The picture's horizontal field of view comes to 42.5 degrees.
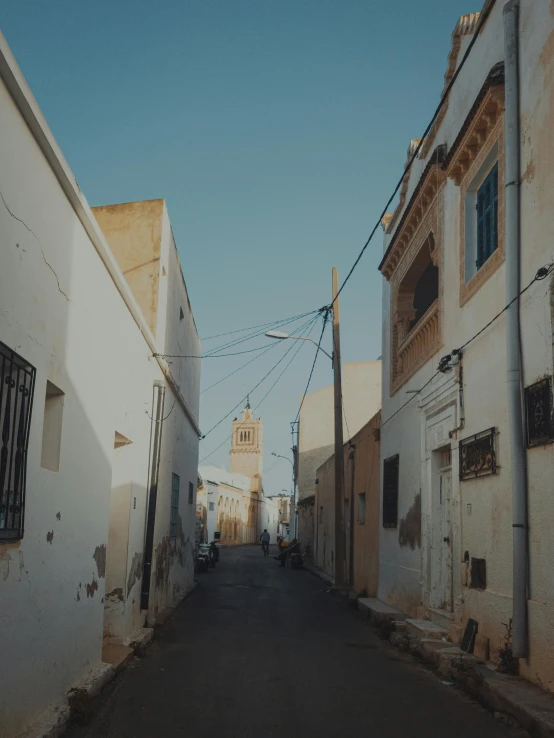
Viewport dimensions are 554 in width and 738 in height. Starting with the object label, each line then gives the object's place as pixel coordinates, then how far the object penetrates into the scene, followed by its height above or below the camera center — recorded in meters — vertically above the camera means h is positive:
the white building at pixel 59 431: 4.65 +0.54
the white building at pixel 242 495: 58.22 +0.18
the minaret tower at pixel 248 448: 85.25 +6.00
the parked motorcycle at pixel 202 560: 26.39 -2.33
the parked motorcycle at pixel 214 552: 29.89 -2.32
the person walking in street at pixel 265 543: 43.52 -2.77
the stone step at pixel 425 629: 9.16 -1.65
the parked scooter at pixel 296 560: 30.44 -2.55
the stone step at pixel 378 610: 11.43 -1.86
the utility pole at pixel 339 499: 17.72 +0.05
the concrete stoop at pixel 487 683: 5.32 -1.59
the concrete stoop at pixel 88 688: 5.08 -1.70
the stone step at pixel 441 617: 9.34 -1.51
